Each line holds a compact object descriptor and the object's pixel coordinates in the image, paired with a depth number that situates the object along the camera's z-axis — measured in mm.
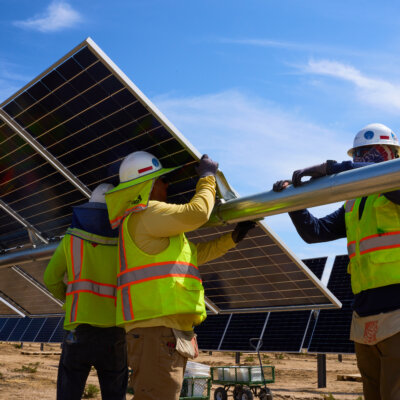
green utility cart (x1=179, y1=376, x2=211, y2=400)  10828
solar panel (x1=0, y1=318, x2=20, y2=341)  31641
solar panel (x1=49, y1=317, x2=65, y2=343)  25762
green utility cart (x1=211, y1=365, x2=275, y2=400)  14242
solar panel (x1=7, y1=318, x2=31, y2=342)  30438
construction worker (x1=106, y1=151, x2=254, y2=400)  4625
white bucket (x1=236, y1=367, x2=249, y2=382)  14312
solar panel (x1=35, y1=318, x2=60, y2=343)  27189
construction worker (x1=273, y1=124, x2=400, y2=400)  4277
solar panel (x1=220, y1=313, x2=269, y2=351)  21469
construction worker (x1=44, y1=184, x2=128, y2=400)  5883
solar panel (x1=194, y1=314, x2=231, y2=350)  22453
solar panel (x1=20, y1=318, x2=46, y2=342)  28956
